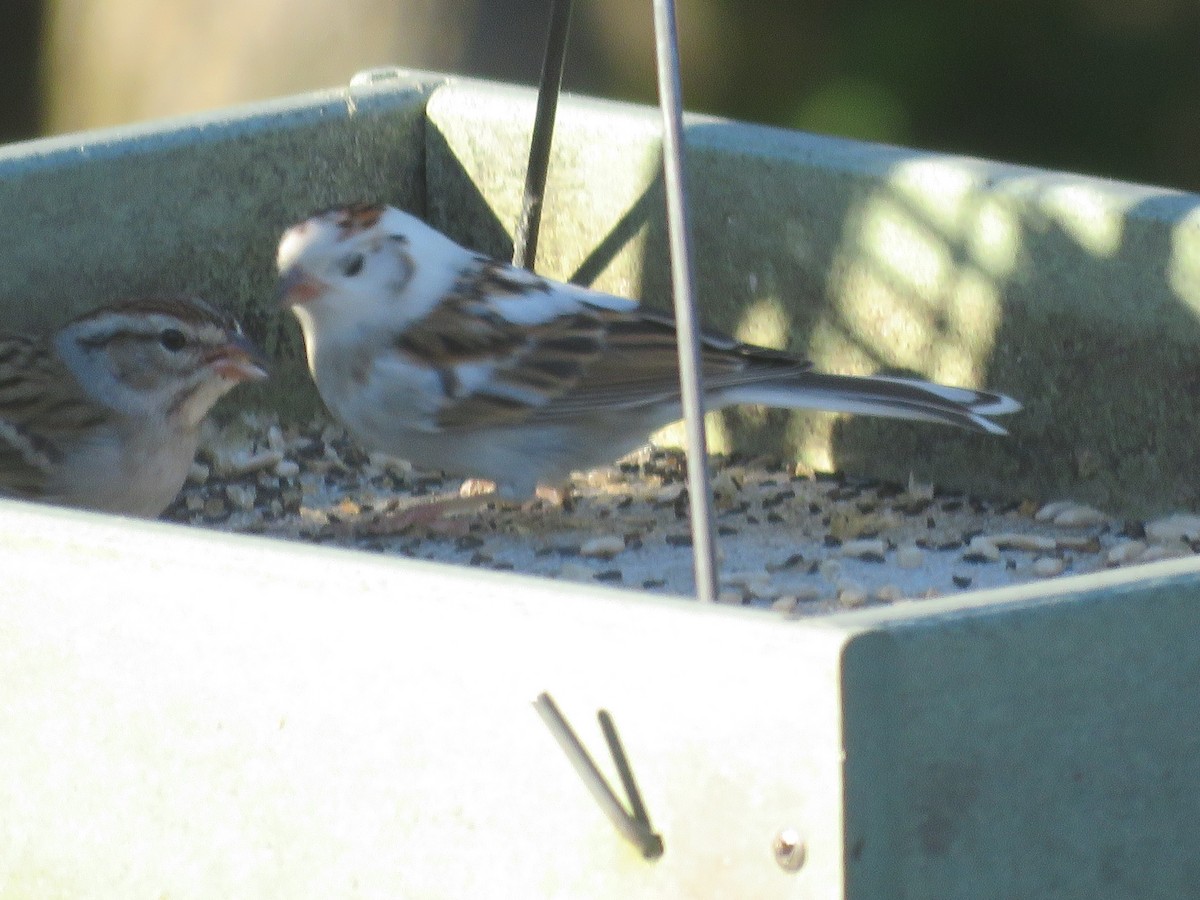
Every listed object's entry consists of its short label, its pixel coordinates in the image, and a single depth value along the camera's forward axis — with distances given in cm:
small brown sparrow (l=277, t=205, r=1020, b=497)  621
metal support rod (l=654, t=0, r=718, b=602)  413
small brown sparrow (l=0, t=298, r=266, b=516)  633
